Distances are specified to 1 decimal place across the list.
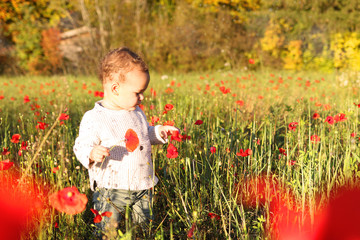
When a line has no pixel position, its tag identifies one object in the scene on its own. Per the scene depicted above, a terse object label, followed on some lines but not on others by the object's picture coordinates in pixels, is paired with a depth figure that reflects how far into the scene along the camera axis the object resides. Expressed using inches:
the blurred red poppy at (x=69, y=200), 37.2
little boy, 61.6
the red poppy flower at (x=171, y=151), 55.9
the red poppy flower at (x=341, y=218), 54.5
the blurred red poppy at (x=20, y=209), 49.6
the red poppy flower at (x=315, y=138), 73.1
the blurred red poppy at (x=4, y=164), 52.9
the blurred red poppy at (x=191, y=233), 46.0
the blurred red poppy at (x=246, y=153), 62.6
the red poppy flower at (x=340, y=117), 83.0
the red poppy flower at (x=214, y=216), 57.0
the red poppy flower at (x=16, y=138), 74.5
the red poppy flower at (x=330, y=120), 77.4
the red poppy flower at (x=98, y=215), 45.3
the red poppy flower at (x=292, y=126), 80.6
